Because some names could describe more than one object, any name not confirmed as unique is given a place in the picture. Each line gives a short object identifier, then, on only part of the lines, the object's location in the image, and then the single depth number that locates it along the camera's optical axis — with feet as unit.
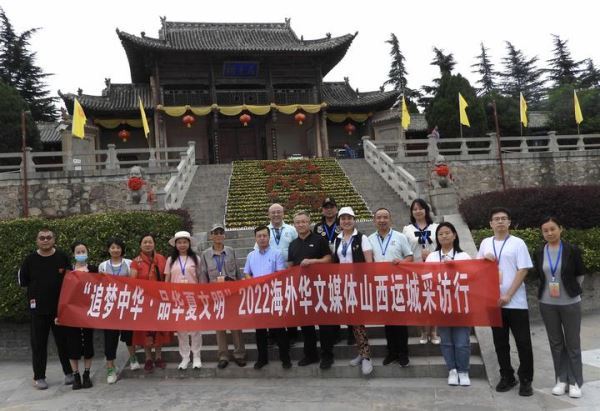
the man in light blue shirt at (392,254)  16.26
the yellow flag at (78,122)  48.93
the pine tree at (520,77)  161.49
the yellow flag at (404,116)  66.69
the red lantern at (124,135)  78.49
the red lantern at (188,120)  76.53
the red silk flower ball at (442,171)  32.78
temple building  78.48
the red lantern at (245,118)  78.02
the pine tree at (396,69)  148.97
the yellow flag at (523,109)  61.82
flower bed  42.01
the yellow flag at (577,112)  64.23
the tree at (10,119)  62.90
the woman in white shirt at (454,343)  14.93
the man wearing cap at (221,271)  17.40
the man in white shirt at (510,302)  13.93
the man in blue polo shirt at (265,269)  16.75
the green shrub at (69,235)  20.63
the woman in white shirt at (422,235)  17.26
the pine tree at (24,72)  114.32
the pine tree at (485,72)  170.30
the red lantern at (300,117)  80.53
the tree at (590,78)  125.35
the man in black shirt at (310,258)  16.38
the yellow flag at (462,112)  60.68
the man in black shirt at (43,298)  16.98
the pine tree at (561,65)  146.30
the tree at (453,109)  81.97
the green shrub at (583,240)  23.62
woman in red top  17.62
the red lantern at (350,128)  86.86
